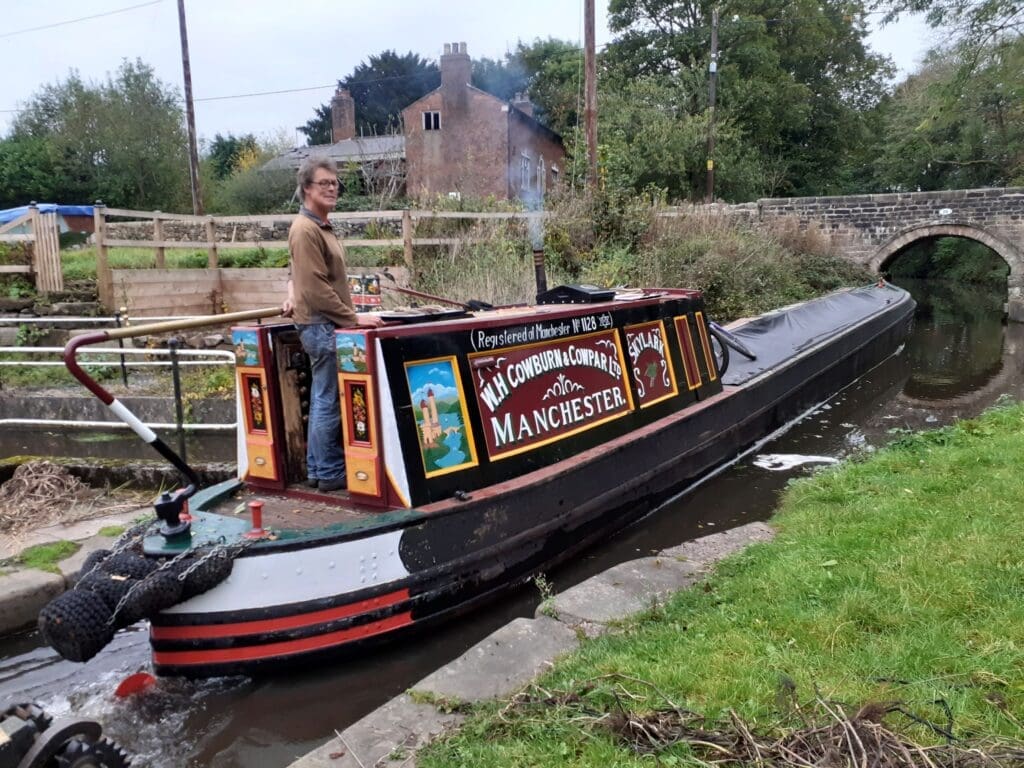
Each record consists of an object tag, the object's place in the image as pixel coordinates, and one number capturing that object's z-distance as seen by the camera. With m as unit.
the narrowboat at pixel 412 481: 3.57
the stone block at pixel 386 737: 2.49
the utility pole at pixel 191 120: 20.42
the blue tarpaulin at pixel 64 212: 18.70
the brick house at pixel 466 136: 27.48
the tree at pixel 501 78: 35.44
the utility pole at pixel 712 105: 23.06
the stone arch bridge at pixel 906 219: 20.81
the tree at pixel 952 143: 28.48
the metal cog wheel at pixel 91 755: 2.16
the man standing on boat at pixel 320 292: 3.98
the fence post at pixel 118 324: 7.87
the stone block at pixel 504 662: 2.87
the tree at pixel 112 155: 29.45
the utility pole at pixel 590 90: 14.64
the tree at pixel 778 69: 30.97
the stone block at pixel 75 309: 10.81
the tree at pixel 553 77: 33.69
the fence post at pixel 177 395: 5.89
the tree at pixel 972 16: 15.96
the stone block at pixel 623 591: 3.47
